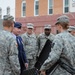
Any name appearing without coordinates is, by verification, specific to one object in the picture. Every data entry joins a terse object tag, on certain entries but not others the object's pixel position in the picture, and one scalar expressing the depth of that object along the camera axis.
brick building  21.13
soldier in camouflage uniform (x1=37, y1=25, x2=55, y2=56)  8.75
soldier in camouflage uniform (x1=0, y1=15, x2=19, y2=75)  4.58
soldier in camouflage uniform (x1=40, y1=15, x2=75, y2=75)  4.37
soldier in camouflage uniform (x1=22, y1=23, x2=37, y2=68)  8.21
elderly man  5.91
